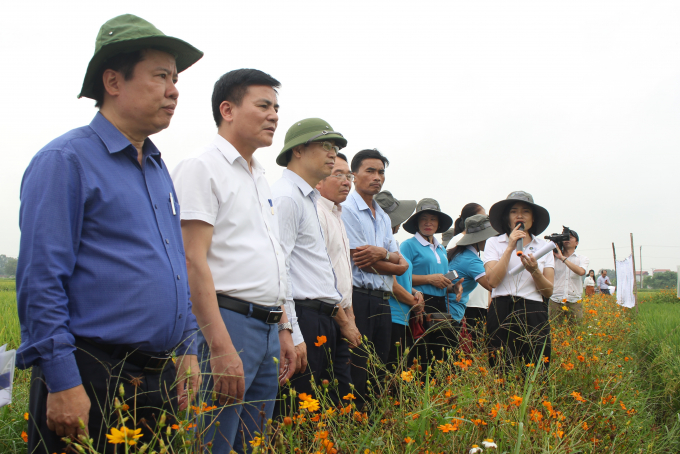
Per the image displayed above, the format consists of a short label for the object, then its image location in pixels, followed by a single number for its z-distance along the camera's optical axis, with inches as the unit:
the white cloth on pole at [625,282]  475.2
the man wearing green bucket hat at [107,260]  49.5
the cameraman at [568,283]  289.2
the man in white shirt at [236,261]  69.1
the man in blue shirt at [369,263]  137.7
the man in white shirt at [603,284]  904.3
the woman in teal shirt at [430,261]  180.5
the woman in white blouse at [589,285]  785.5
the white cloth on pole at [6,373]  58.7
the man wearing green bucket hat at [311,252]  104.9
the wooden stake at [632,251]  493.3
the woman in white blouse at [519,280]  150.0
